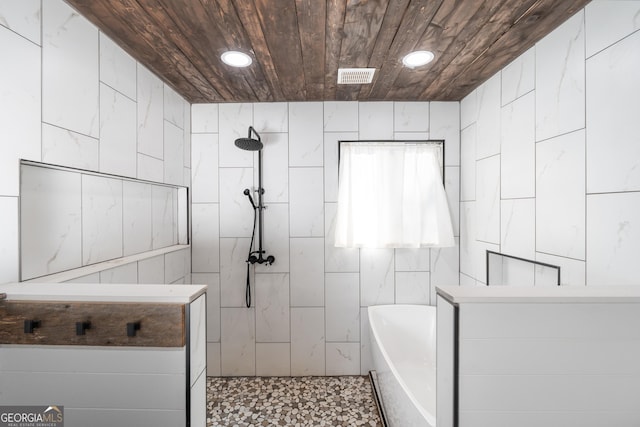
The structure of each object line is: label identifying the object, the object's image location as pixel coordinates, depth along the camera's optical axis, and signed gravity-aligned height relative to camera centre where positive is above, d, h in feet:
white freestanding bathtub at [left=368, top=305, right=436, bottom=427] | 5.59 -3.52
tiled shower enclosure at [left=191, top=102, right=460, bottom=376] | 7.48 -1.10
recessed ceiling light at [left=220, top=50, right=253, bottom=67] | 5.07 +3.01
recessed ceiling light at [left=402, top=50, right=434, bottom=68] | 5.10 +3.06
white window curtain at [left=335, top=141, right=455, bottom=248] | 7.30 +0.42
